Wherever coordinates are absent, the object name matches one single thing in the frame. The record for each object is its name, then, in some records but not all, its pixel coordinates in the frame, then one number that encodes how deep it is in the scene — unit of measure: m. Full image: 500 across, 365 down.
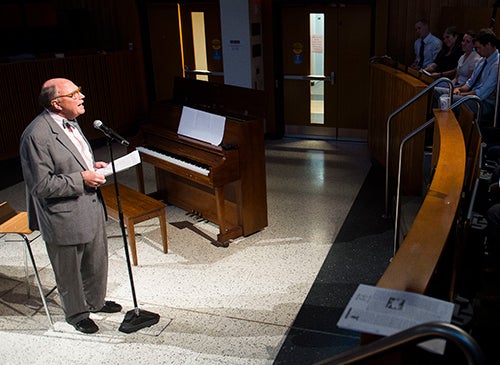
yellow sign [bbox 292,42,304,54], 8.66
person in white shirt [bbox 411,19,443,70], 7.53
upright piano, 5.18
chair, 4.21
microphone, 3.64
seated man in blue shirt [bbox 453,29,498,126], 6.37
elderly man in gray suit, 3.62
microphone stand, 4.08
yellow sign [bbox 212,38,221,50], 9.15
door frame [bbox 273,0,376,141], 8.22
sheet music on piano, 5.23
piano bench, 4.96
